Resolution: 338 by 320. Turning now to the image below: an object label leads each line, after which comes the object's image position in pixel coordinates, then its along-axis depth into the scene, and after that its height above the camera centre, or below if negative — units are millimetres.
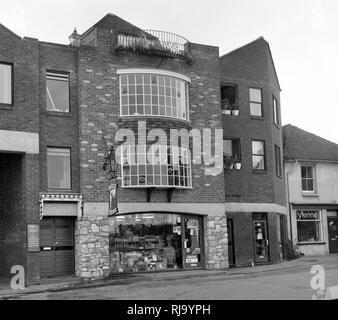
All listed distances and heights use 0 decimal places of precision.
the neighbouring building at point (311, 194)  33625 +2362
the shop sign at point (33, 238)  20953 +231
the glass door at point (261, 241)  27875 -155
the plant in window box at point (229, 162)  27203 +3440
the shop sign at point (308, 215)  33906 +1189
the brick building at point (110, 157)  21531 +3227
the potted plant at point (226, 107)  27781 +6016
